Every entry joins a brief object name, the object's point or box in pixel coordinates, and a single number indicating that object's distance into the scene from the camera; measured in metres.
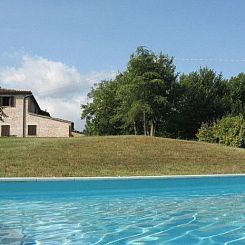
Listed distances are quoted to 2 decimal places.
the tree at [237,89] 45.23
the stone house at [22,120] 41.91
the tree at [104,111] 50.25
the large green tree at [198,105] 44.12
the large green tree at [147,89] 39.78
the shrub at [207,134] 32.92
